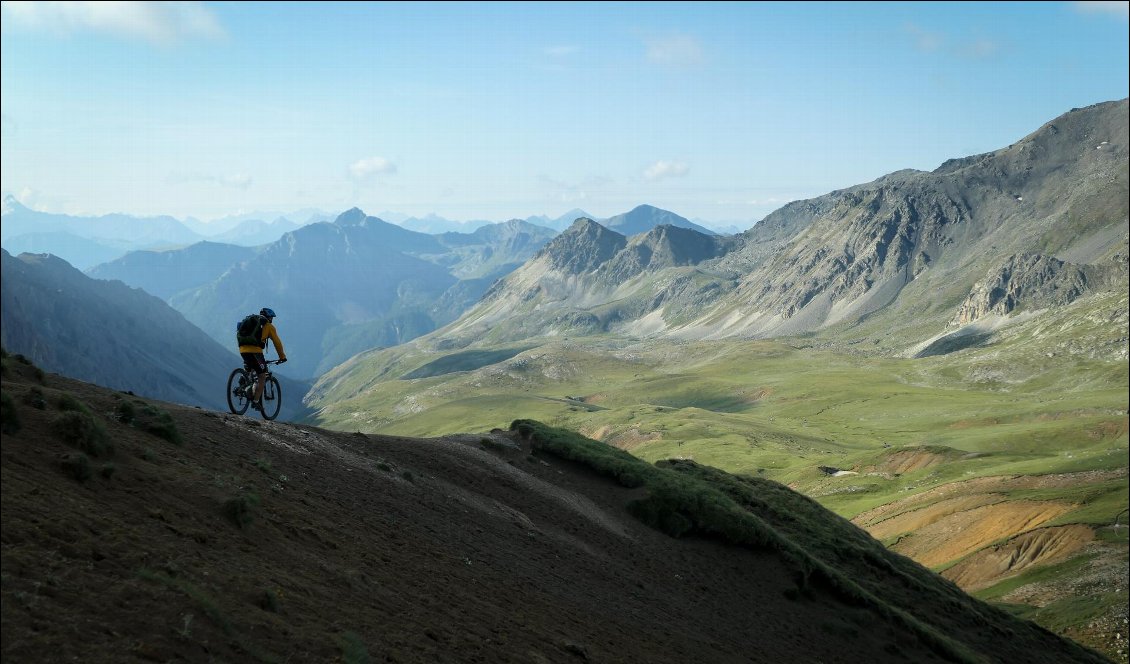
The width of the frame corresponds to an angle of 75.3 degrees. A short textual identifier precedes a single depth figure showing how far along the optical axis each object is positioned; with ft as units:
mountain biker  89.51
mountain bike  91.35
